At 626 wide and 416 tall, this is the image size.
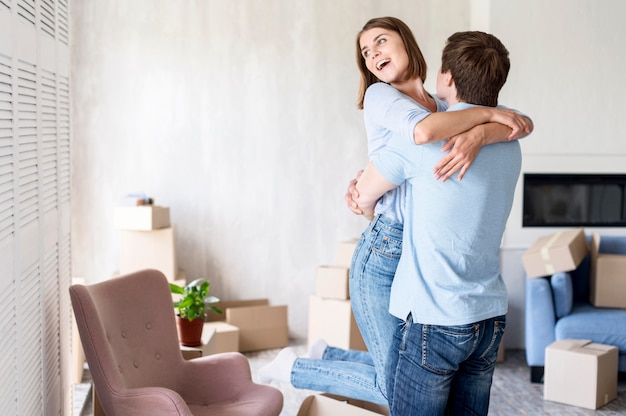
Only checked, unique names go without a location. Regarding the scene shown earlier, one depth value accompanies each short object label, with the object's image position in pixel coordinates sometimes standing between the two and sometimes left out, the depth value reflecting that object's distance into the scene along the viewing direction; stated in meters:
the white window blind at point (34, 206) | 1.87
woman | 1.86
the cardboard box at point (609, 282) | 4.52
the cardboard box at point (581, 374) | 3.99
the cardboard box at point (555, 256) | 4.37
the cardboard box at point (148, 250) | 4.57
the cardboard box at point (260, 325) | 4.95
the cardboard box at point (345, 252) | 4.91
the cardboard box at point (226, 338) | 4.68
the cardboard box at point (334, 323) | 4.71
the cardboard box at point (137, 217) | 4.49
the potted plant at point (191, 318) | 3.45
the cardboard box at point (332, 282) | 4.80
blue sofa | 4.34
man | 1.87
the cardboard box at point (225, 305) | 5.09
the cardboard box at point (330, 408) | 2.51
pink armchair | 2.54
